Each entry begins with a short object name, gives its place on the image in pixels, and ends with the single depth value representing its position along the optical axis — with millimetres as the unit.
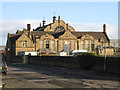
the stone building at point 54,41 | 73144
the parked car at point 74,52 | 65850
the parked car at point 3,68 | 23794
